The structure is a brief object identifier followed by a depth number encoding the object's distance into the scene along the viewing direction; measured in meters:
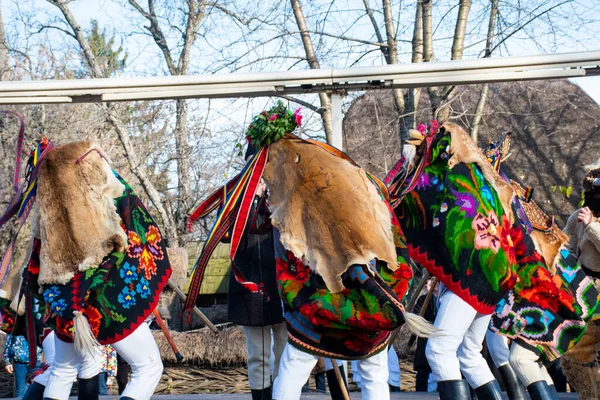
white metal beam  5.60
